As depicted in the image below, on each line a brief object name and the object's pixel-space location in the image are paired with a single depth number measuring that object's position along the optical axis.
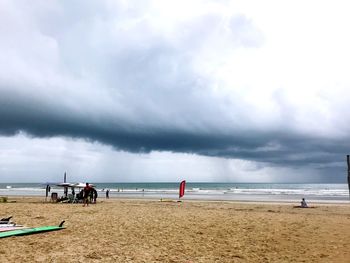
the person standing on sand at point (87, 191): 25.39
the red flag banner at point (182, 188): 33.81
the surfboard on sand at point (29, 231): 11.64
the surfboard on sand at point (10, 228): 12.29
